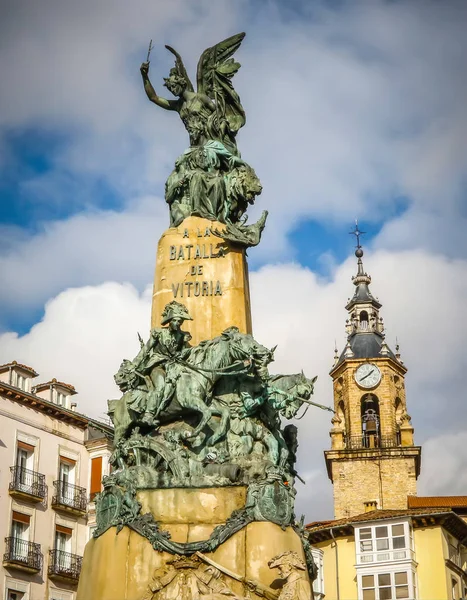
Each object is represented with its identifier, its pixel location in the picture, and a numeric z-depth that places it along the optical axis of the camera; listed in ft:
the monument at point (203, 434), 61.16
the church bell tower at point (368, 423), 340.39
